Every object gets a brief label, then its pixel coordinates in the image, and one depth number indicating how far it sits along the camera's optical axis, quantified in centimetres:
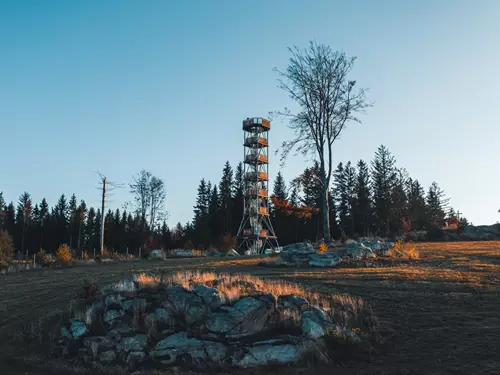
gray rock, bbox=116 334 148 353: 960
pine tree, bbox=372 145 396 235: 6719
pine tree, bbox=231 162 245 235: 7062
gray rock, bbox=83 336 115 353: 980
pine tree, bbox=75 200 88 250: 7691
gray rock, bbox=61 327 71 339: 1057
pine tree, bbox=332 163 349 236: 7562
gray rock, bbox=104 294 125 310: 1129
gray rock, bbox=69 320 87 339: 1046
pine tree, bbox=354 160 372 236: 6944
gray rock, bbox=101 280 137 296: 1214
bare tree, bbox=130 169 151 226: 6550
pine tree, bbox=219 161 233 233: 7062
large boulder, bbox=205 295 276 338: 960
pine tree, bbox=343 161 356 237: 7162
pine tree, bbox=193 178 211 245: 6684
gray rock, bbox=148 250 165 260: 3022
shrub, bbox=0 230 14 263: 3934
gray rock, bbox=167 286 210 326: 1035
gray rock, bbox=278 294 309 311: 1023
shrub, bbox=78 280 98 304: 1254
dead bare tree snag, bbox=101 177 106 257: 4266
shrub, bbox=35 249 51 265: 2897
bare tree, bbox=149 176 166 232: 6562
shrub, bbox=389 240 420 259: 2019
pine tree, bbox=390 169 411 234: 6494
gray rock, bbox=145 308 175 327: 1041
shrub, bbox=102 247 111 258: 3396
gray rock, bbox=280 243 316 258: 2039
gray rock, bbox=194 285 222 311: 1051
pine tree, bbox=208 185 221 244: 7072
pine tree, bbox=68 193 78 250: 8033
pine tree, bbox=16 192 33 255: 8044
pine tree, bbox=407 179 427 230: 5700
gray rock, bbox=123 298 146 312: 1108
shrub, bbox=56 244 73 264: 2898
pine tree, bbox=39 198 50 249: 8094
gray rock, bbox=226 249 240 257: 3298
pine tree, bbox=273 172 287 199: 8176
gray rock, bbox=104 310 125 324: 1087
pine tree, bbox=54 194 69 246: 8131
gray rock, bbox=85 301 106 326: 1097
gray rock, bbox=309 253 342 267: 1858
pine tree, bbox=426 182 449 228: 7941
